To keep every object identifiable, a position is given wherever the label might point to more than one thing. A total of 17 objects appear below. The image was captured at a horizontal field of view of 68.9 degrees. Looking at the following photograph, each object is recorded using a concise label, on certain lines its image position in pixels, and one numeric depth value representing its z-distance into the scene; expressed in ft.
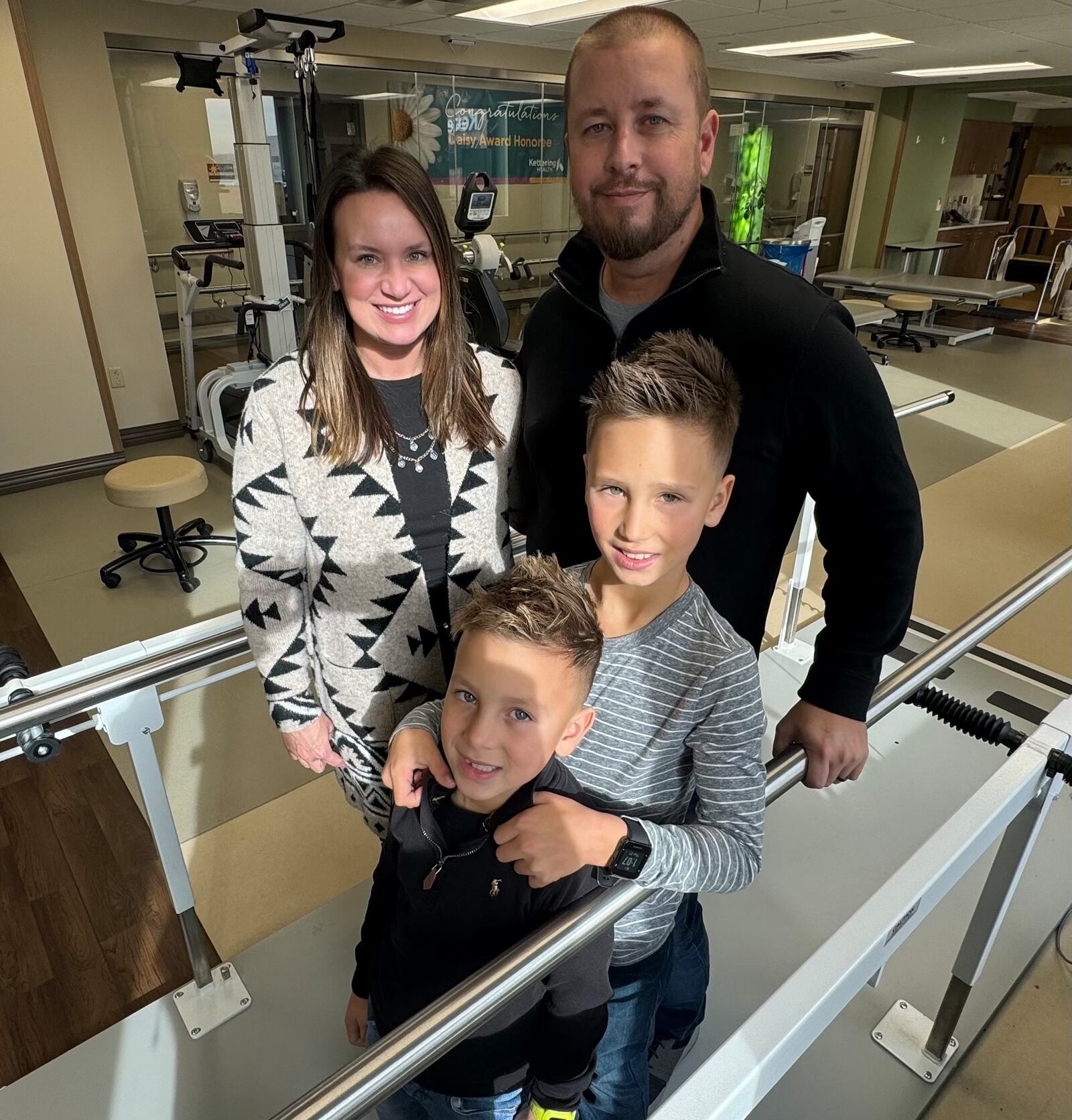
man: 3.41
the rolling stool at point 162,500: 11.19
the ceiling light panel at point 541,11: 16.37
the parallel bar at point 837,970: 2.63
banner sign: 21.77
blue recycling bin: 23.45
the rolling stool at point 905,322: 25.79
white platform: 5.05
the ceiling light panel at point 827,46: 20.45
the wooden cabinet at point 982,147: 35.06
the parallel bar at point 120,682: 3.58
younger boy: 2.84
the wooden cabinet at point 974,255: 38.55
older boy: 2.74
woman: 3.56
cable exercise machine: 11.72
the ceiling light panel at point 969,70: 25.17
